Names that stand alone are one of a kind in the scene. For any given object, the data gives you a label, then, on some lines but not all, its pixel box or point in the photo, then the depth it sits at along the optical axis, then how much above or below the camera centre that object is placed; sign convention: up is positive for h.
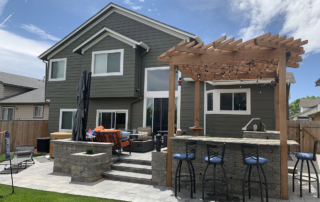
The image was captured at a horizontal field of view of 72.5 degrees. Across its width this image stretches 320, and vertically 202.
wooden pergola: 4.49 +1.48
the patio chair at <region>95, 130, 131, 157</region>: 7.00 -0.73
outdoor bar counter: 4.52 -1.04
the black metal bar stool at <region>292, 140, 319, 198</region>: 4.60 -0.79
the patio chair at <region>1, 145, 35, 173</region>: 6.81 -1.42
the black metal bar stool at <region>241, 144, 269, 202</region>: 4.19 -0.82
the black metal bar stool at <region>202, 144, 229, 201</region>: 4.34 -0.83
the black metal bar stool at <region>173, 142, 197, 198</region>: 4.70 -0.87
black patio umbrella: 6.92 +0.12
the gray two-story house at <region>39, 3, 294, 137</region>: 9.38 +1.41
